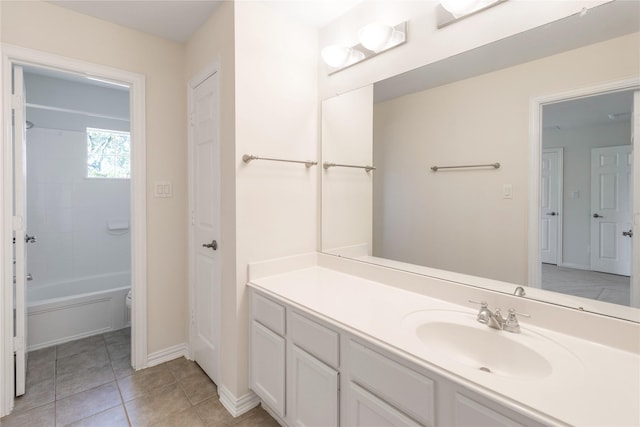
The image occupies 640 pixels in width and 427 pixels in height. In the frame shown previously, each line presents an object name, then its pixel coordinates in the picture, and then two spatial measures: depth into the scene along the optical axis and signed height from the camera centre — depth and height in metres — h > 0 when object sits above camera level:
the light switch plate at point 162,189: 2.22 +0.14
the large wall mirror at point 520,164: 1.07 +0.19
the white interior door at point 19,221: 1.78 -0.08
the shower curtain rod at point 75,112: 2.80 +0.97
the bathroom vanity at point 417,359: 0.77 -0.48
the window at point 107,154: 3.37 +0.62
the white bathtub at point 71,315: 2.40 -0.91
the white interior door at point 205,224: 1.93 -0.12
